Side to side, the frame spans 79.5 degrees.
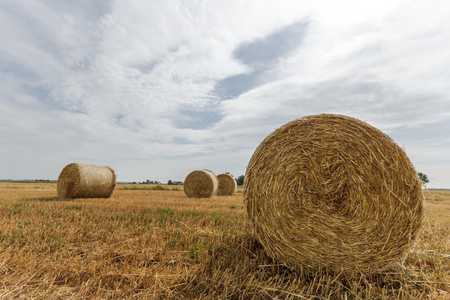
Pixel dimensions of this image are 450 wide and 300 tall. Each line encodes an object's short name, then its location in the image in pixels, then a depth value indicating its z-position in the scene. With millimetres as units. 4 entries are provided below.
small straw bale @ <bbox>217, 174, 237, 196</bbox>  16406
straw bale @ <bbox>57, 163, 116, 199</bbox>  10234
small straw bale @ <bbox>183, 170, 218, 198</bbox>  12695
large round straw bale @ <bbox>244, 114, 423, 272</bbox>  3119
